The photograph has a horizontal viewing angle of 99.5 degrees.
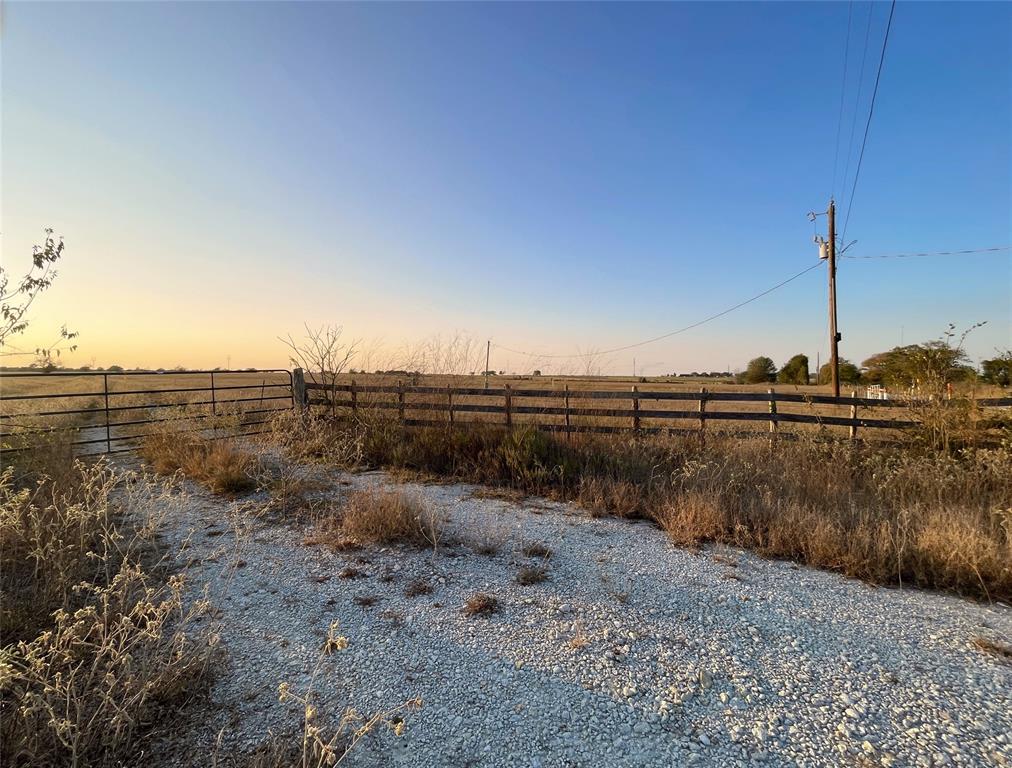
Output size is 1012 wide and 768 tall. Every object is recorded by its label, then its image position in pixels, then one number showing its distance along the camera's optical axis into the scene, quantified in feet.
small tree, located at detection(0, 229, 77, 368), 12.87
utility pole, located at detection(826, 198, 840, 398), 43.55
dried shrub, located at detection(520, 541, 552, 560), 13.98
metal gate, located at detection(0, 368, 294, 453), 23.39
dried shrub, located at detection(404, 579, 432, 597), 11.57
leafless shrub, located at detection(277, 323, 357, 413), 32.09
